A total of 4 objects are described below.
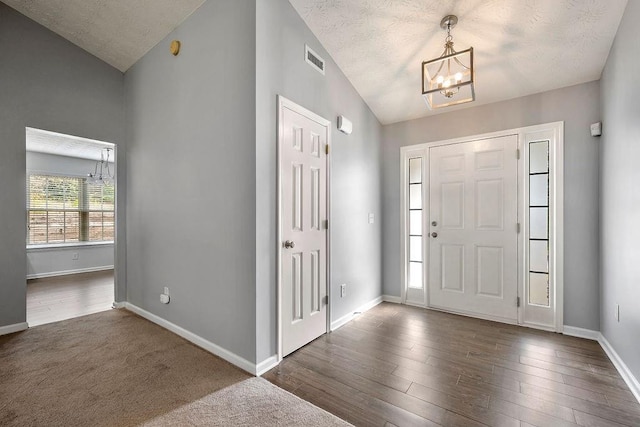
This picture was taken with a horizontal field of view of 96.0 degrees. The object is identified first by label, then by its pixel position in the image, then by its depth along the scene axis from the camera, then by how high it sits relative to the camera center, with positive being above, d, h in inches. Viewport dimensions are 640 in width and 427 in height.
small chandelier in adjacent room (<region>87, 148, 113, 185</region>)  256.8 +34.3
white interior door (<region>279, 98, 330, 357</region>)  98.7 -5.0
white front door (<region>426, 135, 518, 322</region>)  129.7 -7.9
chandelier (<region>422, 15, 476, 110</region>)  84.1 +41.9
